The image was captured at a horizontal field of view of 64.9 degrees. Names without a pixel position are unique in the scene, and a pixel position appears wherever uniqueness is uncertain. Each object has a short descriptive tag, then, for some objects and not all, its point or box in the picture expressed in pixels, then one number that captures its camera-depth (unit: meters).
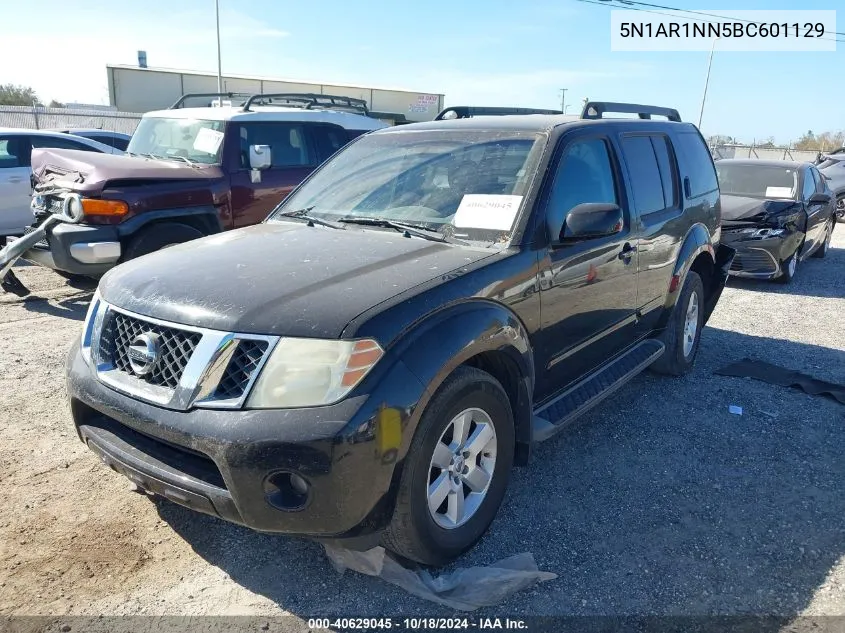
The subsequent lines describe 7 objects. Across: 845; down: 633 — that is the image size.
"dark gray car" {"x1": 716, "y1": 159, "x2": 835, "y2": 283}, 8.64
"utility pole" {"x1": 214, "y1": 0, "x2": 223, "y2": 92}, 29.93
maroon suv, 5.98
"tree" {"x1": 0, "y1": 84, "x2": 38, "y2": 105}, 40.53
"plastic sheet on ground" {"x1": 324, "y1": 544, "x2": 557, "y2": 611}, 2.68
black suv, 2.34
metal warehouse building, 37.22
